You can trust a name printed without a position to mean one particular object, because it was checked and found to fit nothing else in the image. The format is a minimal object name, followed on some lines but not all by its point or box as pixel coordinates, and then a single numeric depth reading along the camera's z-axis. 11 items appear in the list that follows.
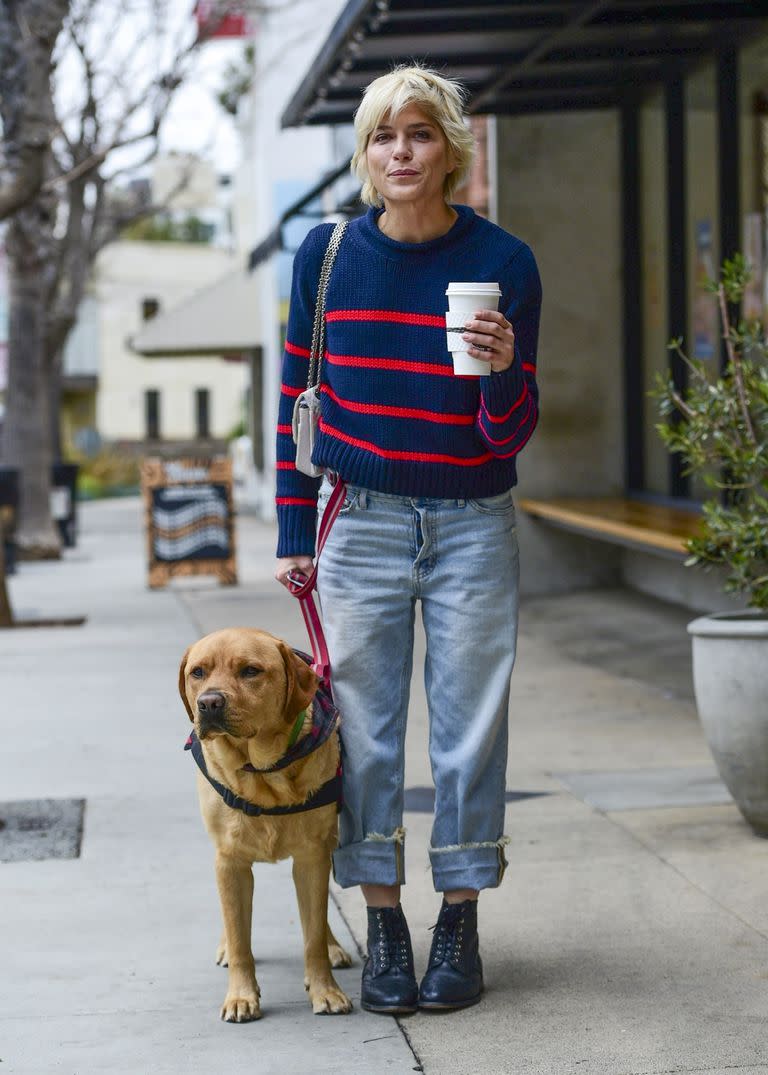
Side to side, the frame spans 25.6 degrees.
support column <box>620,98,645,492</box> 12.52
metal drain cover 5.58
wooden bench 9.23
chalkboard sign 14.75
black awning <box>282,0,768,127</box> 9.34
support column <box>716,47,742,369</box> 10.53
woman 3.87
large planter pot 5.22
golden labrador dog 3.69
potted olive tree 5.25
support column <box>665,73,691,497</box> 11.65
